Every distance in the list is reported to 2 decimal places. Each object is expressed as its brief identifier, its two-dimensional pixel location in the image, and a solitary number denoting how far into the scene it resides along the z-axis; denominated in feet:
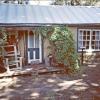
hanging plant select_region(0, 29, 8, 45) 24.15
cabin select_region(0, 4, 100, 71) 26.35
